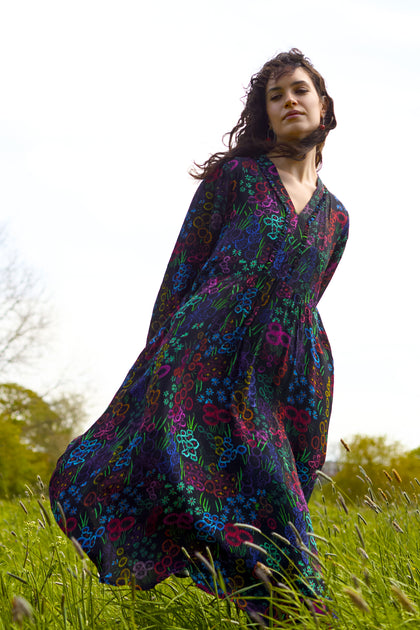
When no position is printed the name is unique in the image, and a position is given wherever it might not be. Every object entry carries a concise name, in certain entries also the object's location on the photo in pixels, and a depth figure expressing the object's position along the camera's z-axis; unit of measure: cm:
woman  204
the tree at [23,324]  1695
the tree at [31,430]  948
